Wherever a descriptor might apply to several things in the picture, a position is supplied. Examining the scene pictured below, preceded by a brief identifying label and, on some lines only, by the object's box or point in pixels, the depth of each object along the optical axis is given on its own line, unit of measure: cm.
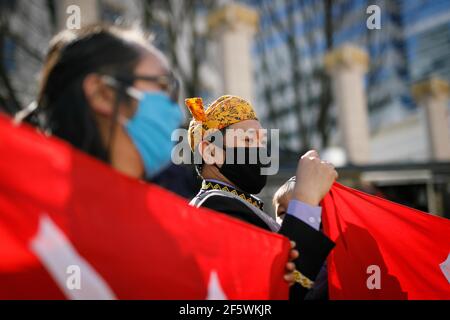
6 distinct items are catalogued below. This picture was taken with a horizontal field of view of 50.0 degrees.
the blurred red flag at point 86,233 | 100
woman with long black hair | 107
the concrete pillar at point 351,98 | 1300
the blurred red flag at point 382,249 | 196
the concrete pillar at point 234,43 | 957
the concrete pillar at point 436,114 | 1535
